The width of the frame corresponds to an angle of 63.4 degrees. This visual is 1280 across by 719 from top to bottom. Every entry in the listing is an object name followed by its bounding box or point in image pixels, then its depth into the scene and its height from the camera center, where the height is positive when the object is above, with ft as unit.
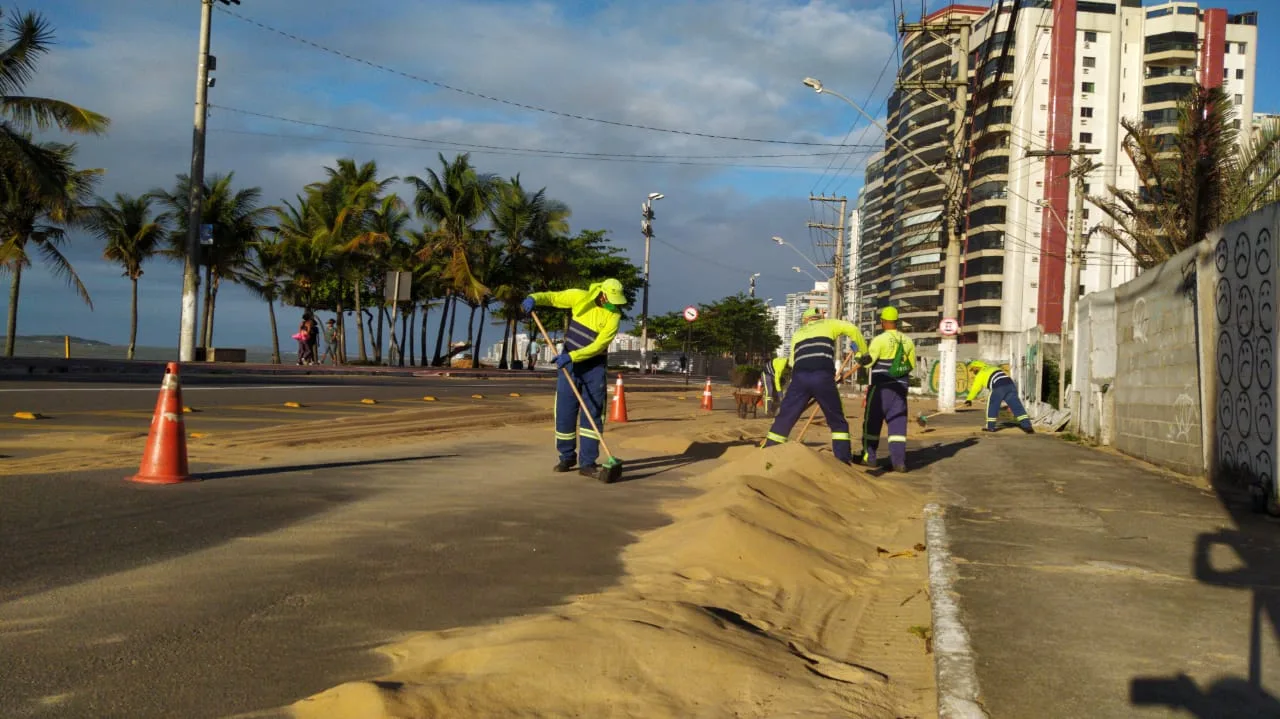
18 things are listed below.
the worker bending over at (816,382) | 33.30 -0.05
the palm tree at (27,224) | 91.86 +13.54
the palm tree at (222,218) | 145.28 +19.96
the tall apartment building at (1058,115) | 271.28 +73.78
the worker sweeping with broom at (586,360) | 29.60 +0.37
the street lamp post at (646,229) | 196.86 +27.93
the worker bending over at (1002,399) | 59.82 -0.62
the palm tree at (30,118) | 73.15 +16.81
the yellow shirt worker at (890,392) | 36.76 -0.28
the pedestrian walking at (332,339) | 154.82 +3.53
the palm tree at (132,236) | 155.63 +18.04
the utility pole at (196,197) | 91.86 +14.43
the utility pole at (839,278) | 160.77 +16.16
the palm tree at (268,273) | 165.68 +14.50
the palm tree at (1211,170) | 58.65 +13.25
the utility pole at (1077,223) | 97.14 +16.10
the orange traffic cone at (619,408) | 55.01 -1.84
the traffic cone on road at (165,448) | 23.27 -2.07
